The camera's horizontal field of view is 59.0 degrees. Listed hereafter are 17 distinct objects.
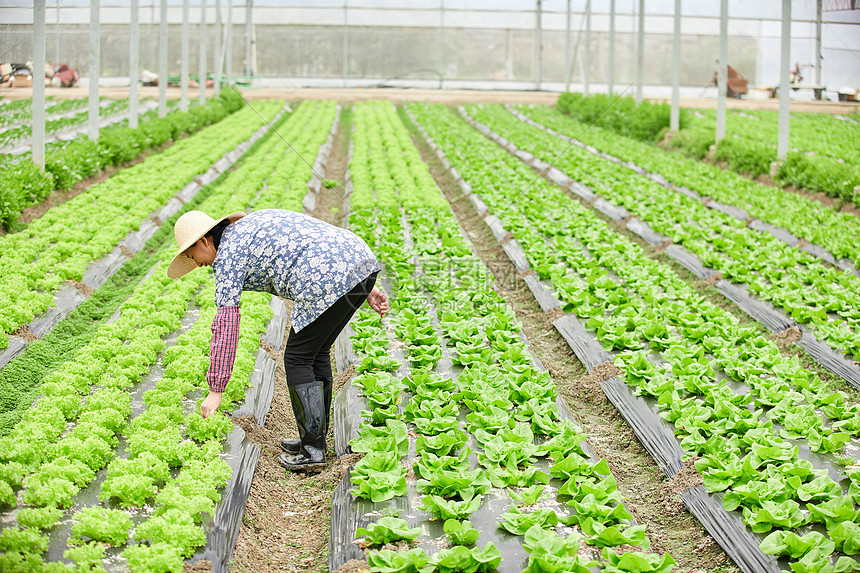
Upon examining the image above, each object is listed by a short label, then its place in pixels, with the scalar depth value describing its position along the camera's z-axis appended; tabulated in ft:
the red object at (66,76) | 82.48
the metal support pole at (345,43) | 109.40
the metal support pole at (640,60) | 61.38
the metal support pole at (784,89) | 47.21
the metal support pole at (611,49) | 74.09
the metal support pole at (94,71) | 44.11
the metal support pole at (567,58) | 96.30
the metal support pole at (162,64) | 57.82
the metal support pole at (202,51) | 71.51
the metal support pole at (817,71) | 98.50
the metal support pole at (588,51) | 78.84
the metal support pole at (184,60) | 64.39
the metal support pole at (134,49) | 50.60
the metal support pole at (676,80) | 59.62
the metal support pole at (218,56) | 73.56
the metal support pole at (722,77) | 54.25
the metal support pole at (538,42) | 110.22
